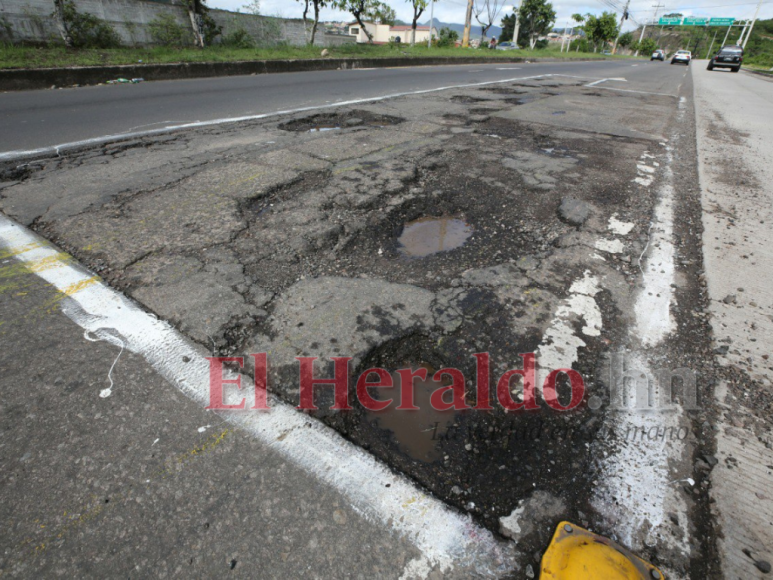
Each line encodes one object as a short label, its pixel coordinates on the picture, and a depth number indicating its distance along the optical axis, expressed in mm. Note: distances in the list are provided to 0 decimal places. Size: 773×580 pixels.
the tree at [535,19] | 46562
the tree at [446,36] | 44388
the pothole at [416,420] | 1307
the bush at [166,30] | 13219
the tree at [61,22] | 10371
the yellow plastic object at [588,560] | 962
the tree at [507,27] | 65312
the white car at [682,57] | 38531
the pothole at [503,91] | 8827
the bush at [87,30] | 11094
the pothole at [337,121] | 5086
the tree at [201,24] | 13414
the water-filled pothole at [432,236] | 2420
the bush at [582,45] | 56312
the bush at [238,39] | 15406
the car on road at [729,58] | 26969
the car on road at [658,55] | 48875
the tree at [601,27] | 51594
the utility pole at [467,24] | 28362
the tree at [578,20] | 56594
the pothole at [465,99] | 7306
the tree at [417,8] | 23003
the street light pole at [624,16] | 59303
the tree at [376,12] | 20747
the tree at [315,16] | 17272
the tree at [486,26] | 37969
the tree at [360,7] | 18278
